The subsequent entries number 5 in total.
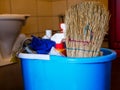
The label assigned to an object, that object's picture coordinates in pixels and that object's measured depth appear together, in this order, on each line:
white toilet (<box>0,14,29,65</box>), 1.18
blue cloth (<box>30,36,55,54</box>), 0.92
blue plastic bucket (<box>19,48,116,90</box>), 0.80
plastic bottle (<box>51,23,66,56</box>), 0.88
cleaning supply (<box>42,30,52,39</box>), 1.02
